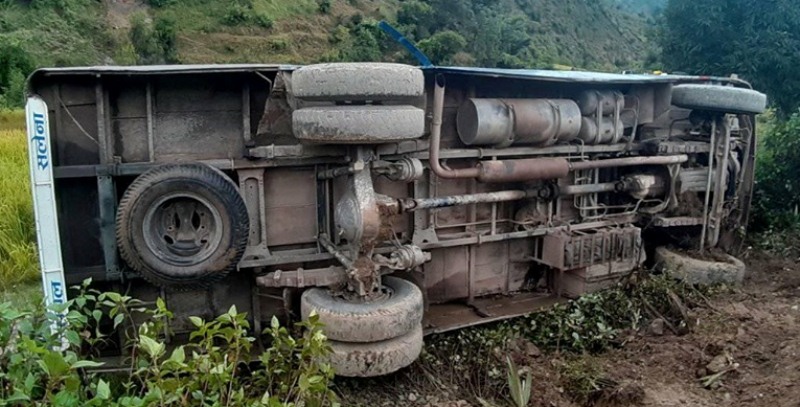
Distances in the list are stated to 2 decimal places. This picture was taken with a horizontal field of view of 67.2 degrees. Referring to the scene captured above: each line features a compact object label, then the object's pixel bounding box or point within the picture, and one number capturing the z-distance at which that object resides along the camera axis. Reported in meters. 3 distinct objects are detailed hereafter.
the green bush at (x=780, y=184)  7.62
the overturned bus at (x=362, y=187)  3.91
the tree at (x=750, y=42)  12.26
